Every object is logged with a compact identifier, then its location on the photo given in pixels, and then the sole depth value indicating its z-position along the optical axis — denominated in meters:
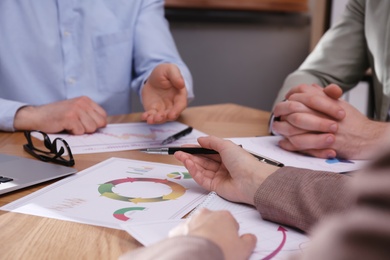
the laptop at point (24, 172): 0.75
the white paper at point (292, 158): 0.89
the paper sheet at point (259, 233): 0.55
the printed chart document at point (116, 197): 0.65
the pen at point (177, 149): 0.78
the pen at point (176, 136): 1.04
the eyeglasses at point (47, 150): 0.88
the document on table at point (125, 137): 0.99
